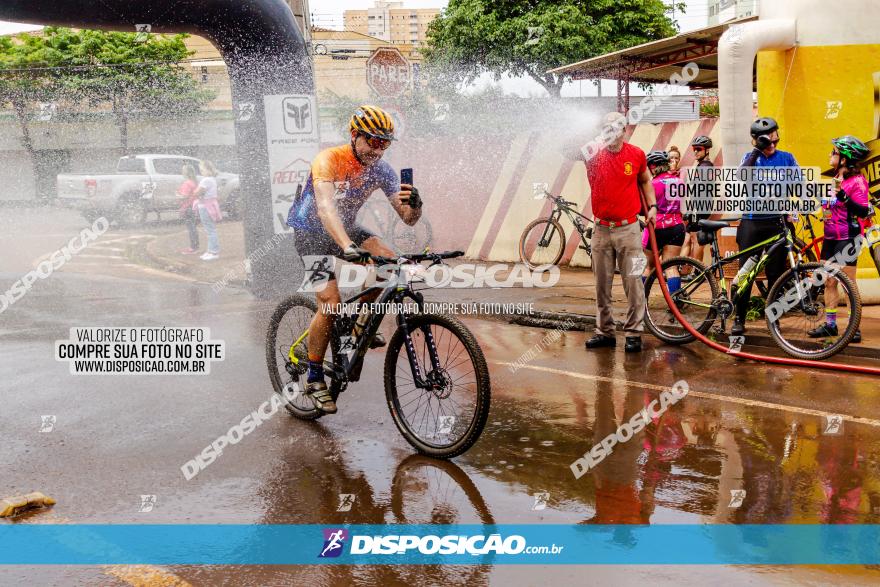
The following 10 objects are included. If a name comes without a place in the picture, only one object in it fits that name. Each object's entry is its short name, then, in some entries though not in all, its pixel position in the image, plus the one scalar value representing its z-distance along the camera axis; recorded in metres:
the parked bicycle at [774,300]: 7.63
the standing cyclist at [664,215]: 10.20
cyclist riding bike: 5.70
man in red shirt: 8.30
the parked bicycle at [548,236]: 14.16
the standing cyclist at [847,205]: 8.07
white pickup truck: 22.84
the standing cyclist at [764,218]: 8.28
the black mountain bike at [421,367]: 5.23
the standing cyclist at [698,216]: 11.27
